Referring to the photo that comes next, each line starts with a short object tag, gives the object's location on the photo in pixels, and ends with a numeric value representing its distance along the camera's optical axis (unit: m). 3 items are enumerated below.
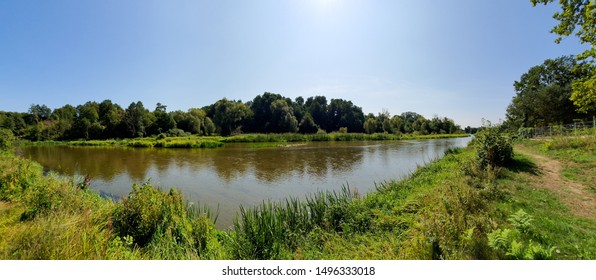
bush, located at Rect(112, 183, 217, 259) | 5.73
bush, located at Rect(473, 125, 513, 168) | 11.20
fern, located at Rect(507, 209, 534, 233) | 4.86
